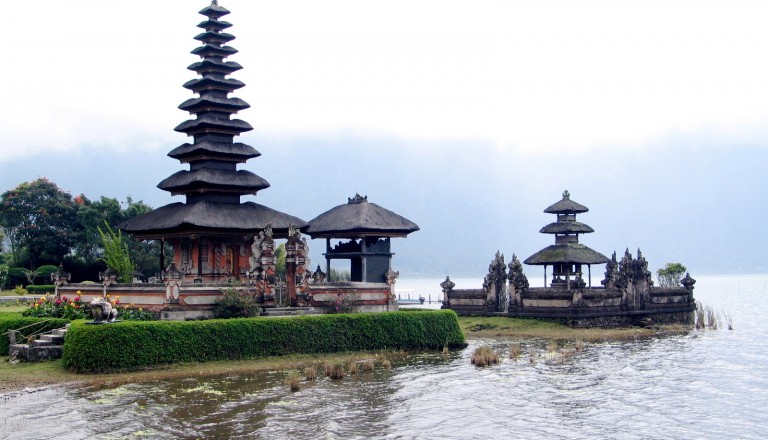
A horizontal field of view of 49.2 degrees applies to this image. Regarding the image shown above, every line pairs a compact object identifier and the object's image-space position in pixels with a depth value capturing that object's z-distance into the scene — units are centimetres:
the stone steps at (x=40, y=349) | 3052
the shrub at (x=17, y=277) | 6188
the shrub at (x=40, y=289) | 5512
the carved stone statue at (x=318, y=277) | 4534
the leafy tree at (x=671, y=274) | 7262
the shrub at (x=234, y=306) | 3409
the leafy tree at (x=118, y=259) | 5694
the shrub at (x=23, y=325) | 3209
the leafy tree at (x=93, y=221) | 6725
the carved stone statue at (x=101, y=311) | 2983
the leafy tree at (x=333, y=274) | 8166
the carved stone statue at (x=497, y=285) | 5184
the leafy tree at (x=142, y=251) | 6774
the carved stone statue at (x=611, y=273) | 5397
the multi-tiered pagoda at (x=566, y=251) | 5566
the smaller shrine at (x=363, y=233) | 4625
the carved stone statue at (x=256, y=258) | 3653
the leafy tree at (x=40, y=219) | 6594
